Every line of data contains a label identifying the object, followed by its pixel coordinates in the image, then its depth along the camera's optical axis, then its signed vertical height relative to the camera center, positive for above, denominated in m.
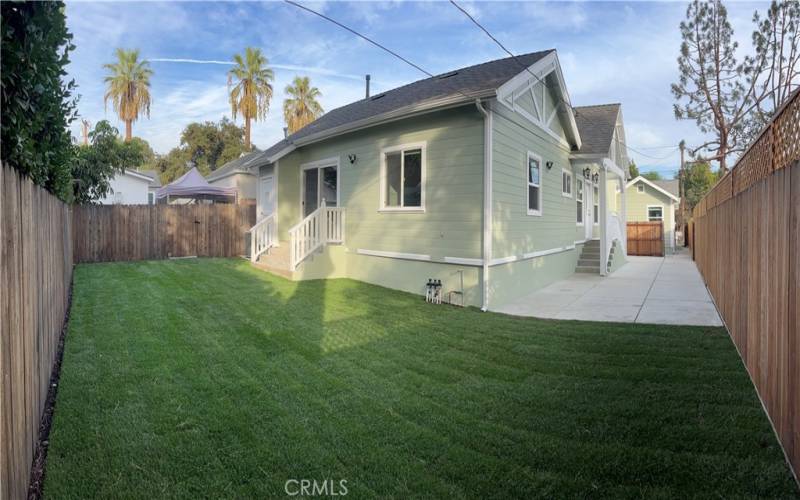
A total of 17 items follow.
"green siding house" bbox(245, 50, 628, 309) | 8.34 +1.14
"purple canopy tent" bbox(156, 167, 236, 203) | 17.64 +1.92
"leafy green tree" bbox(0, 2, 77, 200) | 2.81 +1.11
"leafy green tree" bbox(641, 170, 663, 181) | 66.94 +9.14
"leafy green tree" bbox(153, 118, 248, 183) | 44.34 +8.87
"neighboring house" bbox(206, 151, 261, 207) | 21.53 +2.85
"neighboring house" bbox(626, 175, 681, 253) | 29.33 +2.22
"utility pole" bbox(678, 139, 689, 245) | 28.35 +3.19
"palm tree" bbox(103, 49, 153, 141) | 31.22 +10.38
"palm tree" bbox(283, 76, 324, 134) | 36.16 +10.48
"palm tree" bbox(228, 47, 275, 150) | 31.33 +10.46
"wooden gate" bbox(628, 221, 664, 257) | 21.61 -0.01
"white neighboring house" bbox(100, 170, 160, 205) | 22.74 +2.60
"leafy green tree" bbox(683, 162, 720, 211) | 37.20 +4.54
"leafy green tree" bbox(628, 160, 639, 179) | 49.62 +7.42
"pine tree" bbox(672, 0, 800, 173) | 19.22 +7.17
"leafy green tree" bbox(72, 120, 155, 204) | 13.57 +2.31
